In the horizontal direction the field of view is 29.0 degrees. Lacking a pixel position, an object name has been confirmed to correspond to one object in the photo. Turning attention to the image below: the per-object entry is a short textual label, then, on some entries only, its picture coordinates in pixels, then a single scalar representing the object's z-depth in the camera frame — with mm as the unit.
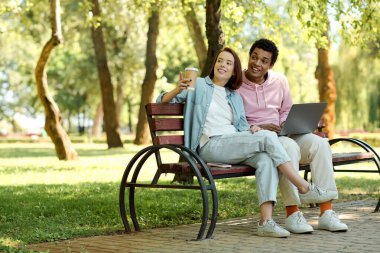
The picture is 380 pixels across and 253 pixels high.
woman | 5836
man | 6062
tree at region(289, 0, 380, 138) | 11461
